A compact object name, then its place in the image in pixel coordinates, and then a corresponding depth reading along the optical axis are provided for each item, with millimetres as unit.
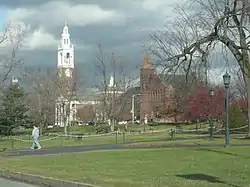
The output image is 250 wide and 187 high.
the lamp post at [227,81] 30116
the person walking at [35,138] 37156
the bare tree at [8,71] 46438
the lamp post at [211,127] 41281
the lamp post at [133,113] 121412
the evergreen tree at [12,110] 66188
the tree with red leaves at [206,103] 58312
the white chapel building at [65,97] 79875
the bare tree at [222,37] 30750
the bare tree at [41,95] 83062
